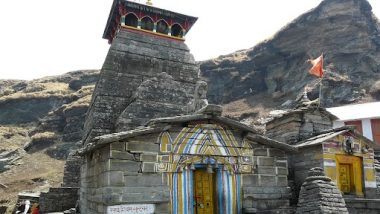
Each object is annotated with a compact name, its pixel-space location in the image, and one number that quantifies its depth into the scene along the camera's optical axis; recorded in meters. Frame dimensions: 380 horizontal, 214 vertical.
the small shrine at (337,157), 13.38
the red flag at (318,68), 19.75
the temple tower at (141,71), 16.95
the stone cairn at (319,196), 10.16
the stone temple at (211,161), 9.83
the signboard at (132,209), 9.32
